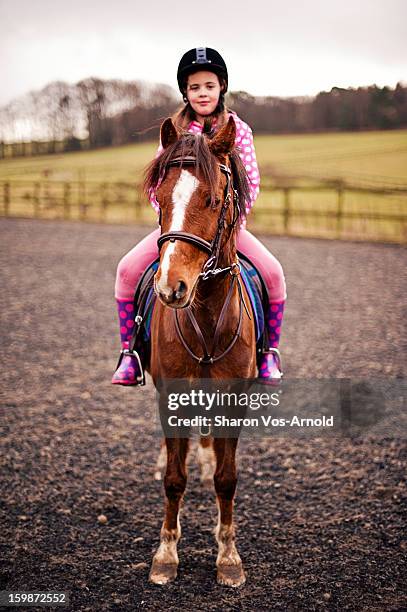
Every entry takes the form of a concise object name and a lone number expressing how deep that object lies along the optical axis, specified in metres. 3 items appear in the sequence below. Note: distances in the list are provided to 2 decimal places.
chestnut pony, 2.12
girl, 3.13
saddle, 3.38
